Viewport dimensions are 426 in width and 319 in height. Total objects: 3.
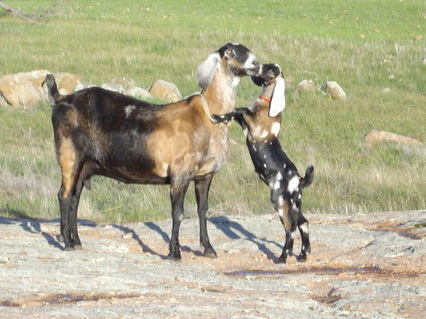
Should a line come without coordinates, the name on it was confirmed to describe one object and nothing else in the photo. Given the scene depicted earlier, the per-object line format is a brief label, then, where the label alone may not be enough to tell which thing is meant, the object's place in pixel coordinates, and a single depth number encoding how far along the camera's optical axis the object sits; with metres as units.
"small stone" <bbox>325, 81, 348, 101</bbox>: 45.50
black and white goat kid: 16.77
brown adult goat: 16.56
